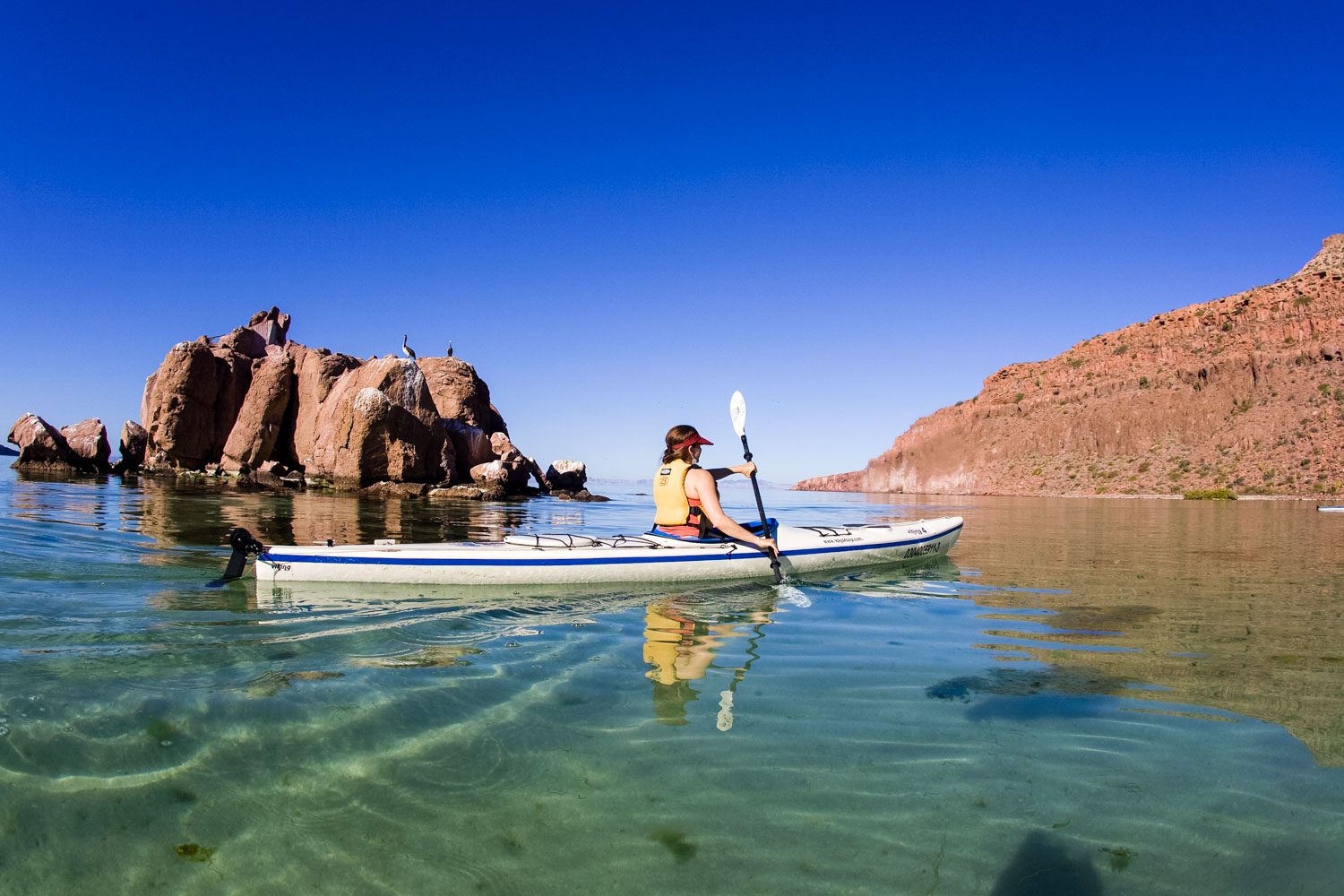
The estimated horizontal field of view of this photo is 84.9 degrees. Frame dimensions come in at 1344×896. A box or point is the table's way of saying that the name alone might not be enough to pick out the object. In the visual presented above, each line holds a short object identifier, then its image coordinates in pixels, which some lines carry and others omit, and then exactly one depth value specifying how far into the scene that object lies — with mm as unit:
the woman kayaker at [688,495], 7730
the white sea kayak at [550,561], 6918
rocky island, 27531
